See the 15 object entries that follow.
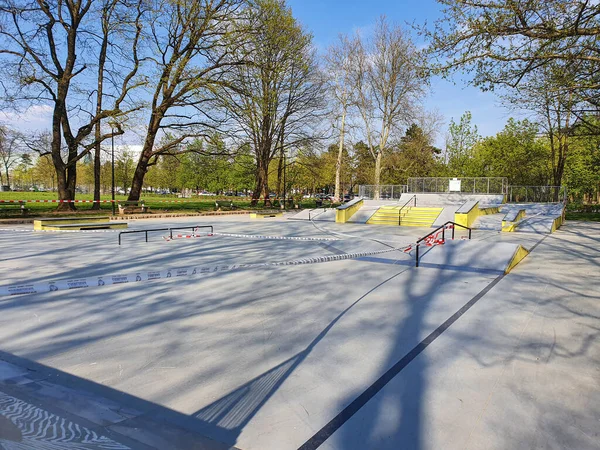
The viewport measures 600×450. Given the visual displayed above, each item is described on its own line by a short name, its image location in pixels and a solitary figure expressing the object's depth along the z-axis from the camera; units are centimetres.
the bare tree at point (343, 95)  3806
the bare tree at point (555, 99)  1257
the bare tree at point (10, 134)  2403
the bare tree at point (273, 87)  2687
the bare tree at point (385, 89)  3566
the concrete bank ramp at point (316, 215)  2595
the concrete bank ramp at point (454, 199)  3044
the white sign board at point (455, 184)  3147
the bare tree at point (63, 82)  2241
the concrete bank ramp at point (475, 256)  902
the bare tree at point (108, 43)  2427
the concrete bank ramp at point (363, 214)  2458
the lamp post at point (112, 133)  2397
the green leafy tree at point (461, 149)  4450
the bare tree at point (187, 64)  2506
